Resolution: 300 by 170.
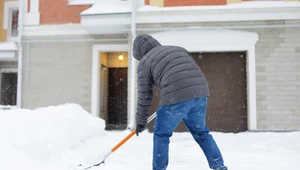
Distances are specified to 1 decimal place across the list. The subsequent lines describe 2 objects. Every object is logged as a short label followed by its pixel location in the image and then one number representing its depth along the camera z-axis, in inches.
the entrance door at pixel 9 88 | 423.7
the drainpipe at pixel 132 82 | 279.1
